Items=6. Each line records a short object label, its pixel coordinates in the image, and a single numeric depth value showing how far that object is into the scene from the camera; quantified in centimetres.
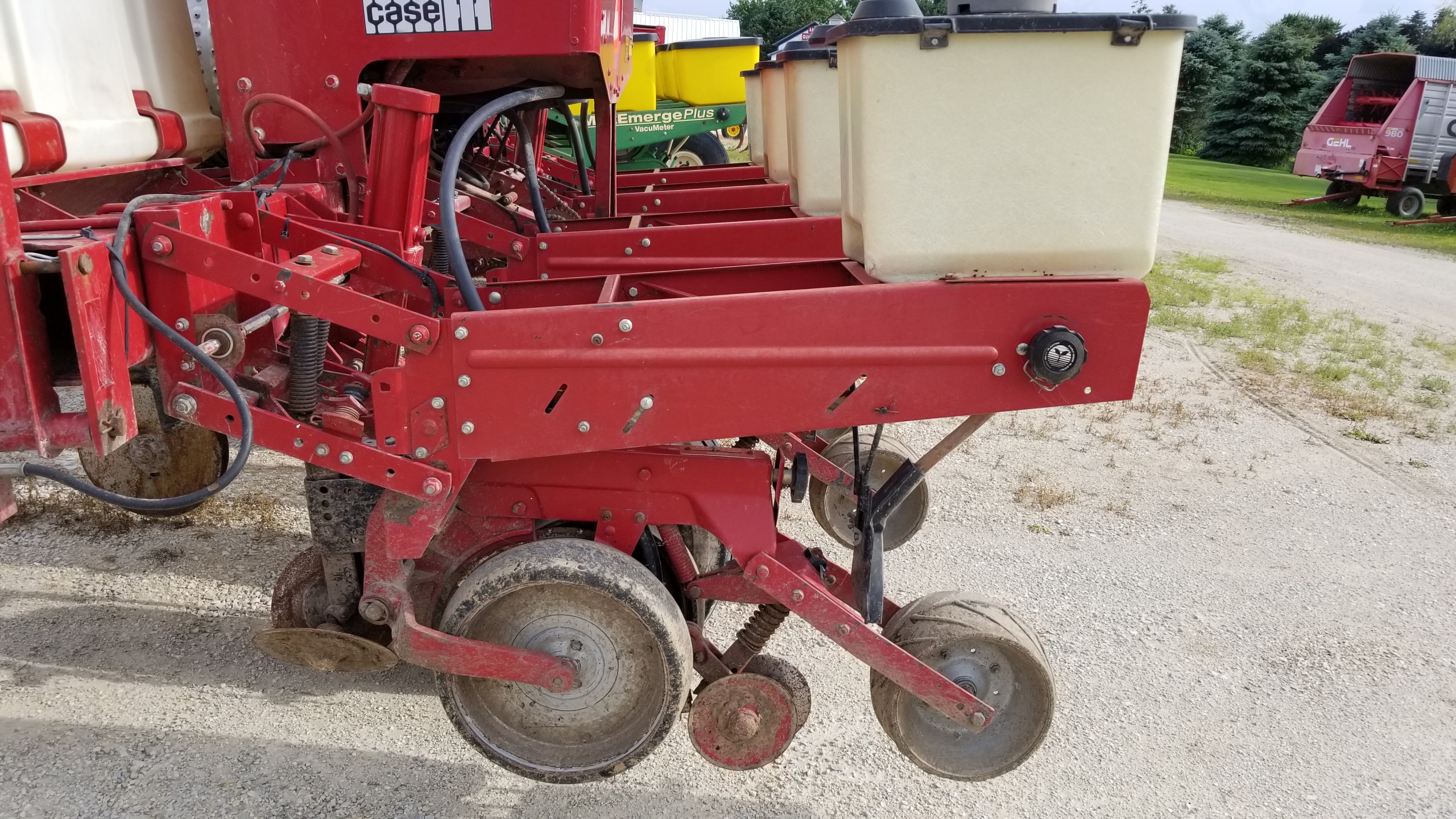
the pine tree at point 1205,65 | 2917
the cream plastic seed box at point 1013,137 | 199
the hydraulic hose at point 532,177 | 375
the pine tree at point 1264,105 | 2319
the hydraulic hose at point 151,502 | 202
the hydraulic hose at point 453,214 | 232
